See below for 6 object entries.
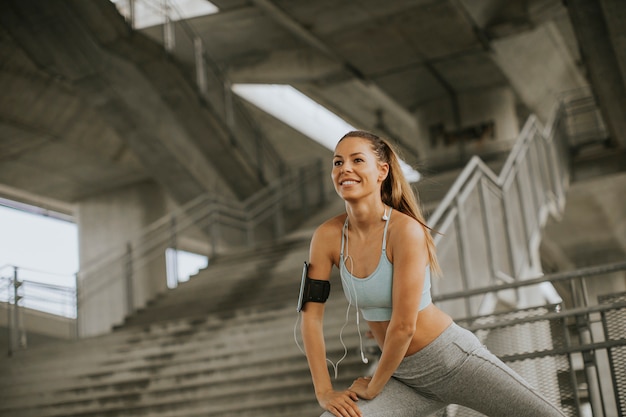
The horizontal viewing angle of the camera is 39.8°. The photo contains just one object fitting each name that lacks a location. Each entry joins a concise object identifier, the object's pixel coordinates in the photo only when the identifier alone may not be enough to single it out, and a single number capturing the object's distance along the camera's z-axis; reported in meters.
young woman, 2.66
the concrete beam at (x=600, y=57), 13.59
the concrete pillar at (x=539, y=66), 17.55
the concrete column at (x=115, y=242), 19.30
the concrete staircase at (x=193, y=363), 7.81
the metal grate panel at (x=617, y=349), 4.58
